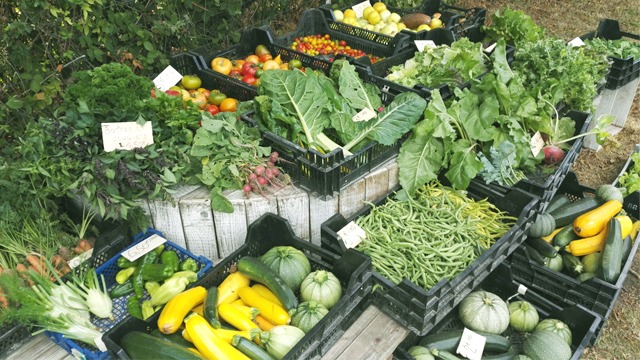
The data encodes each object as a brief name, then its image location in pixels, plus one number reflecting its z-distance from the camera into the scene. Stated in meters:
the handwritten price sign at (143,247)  2.63
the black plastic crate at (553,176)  2.96
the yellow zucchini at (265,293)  2.31
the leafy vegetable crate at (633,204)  3.45
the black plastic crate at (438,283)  2.31
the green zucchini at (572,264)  3.02
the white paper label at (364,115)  2.97
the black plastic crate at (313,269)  2.06
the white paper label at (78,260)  2.61
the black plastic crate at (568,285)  2.77
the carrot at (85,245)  2.81
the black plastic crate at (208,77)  3.47
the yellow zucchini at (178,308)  2.11
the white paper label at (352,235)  2.57
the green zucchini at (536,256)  3.00
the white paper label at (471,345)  2.48
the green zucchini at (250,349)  1.99
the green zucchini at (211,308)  2.12
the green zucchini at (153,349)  1.95
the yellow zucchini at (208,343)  1.99
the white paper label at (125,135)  2.58
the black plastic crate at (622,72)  4.46
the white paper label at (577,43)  4.50
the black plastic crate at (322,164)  2.58
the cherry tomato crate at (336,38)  4.30
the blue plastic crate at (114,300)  2.21
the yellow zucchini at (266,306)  2.18
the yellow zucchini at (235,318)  2.14
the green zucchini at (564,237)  3.13
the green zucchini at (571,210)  3.27
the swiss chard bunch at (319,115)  2.80
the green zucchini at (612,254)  2.83
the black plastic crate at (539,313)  2.54
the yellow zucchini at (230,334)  2.07
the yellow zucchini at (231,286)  2.32
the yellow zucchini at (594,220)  3.10
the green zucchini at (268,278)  2.23
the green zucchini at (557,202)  3.33
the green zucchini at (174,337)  2.10
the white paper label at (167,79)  3.54
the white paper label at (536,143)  3.24
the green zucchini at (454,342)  2.58
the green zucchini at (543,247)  3.01
